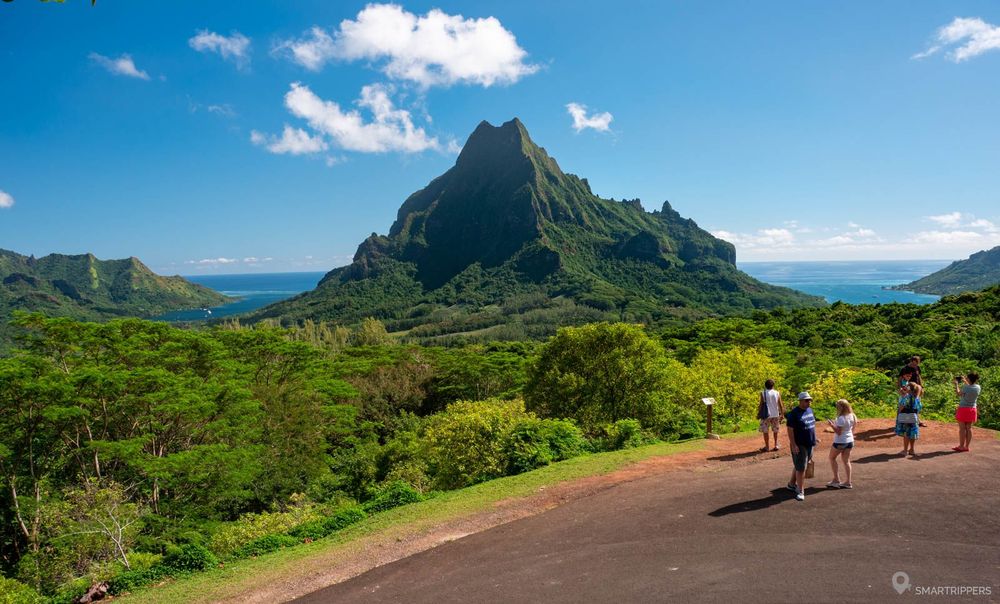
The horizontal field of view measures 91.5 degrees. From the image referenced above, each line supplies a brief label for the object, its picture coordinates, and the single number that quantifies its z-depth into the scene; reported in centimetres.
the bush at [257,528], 1623
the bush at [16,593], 1266
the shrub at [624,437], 1731
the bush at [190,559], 1110
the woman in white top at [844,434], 1035
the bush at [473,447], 1659
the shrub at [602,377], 2566
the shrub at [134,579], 1035
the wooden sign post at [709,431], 1689
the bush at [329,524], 1222
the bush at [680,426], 1792
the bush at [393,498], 1345
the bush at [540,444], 1570
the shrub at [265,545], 1162
